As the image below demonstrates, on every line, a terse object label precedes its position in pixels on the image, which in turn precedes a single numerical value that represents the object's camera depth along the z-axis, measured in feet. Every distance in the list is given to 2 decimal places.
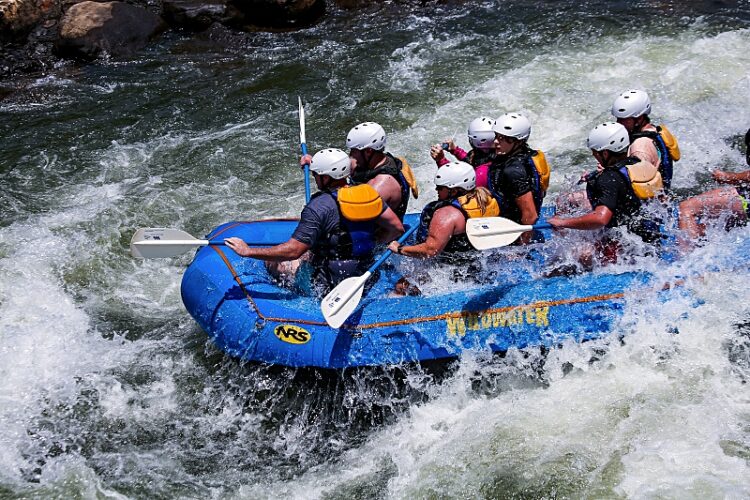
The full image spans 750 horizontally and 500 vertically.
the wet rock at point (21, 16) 78.79
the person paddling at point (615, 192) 34.65
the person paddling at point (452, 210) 34.60
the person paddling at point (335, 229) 34.60
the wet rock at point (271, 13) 81.41
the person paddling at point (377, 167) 37.86
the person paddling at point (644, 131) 39.17
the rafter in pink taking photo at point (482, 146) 39.01
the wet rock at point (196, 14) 81.66
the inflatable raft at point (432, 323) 34.68
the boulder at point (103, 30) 76.84
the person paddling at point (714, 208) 37.11
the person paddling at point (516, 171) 37.11
